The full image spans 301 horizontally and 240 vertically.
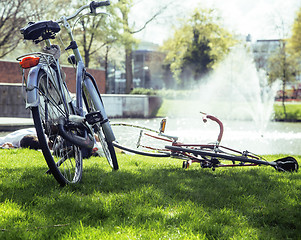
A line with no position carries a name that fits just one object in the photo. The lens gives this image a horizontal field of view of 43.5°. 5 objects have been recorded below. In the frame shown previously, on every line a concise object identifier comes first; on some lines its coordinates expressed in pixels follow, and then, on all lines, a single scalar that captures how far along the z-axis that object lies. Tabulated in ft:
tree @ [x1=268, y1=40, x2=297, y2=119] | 93.37
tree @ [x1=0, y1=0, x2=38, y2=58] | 68.85
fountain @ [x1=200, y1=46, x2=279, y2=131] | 83.56
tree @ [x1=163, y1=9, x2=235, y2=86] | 125.39
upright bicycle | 9.44
